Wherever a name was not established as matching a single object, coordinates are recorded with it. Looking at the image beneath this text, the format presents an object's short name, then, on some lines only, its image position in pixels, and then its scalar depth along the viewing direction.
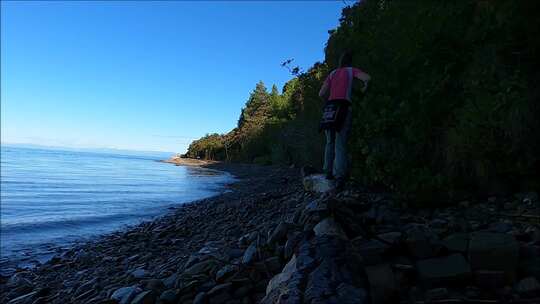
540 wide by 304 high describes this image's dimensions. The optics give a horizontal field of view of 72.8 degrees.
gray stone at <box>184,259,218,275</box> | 3.86
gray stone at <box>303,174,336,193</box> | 6.21
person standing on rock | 5.76
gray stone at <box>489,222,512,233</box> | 3.37
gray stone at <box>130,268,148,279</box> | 4.62
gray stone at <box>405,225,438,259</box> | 2.87
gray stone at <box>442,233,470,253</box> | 2.82
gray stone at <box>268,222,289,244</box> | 3.93
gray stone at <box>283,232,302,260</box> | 3.42
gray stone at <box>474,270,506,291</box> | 2.44
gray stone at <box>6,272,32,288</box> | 5.73
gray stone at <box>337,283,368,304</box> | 2.24
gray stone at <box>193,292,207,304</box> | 3.22
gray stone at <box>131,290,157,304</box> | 3.47
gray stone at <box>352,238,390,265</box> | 2.82
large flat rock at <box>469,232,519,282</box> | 2.49
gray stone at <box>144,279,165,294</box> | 3.75
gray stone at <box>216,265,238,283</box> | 3.50
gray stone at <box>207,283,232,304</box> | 3.18
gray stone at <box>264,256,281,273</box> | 3.39
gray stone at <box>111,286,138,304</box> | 3.64
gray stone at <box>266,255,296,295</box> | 2.73
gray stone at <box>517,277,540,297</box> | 2.29
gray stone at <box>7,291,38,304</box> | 4.75
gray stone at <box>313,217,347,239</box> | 3.32
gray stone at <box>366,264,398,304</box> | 2.40
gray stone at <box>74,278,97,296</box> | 4.68
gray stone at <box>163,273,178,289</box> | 3.80
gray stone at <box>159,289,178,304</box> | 3.42
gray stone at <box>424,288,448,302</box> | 2.38
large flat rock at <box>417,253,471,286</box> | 2.51
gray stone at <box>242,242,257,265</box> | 3.70
